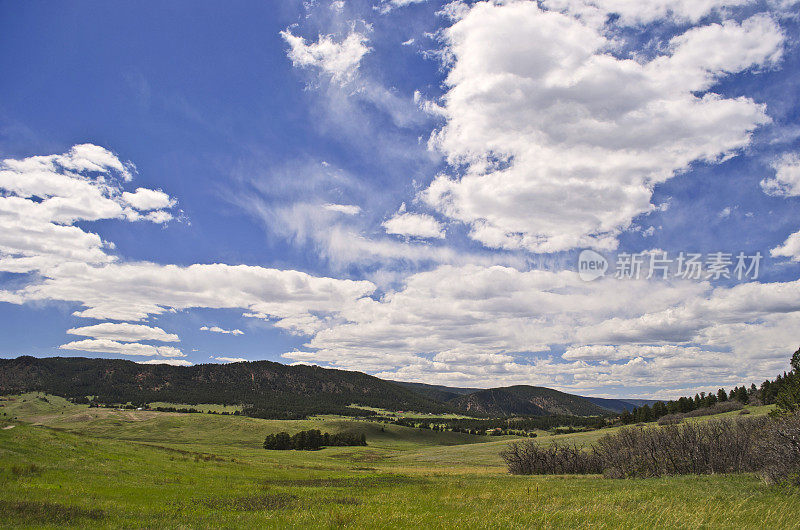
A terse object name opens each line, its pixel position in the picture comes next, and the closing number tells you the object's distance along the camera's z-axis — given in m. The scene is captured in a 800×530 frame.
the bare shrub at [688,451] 41.12
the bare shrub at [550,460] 57.63
